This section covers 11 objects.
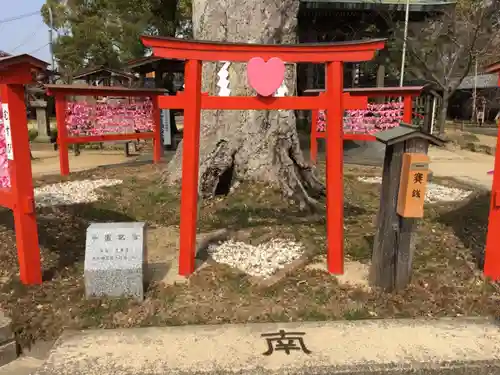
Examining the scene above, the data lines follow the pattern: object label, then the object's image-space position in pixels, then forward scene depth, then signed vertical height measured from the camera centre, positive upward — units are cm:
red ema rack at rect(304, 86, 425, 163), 934 +34
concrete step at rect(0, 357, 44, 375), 288 -169
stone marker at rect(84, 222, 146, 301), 355 -120
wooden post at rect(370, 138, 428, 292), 361 -96
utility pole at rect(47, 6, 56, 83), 2711 +486
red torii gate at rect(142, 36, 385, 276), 381 +11
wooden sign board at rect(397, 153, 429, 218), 348 -55
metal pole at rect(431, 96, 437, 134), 1504 +37
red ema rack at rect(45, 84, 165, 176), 930 +7
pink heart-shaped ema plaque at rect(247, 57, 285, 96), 379 +34
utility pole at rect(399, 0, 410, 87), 1590 +277
